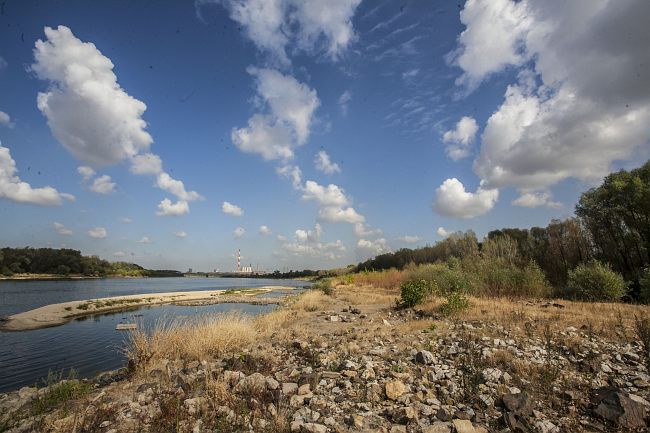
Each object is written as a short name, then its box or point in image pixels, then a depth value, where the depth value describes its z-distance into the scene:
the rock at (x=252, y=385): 7.02
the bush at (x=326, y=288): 39.85
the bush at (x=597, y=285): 17.88
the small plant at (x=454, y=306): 13.87
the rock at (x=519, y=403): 5.45
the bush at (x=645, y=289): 16.52
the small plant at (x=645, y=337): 6.82
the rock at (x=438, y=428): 5.16
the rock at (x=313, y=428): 5.23
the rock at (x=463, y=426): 5.09
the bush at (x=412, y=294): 17.78
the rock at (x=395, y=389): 6.50
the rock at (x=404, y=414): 5.55
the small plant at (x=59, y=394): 7.58
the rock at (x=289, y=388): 7.02
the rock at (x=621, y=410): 4.98
